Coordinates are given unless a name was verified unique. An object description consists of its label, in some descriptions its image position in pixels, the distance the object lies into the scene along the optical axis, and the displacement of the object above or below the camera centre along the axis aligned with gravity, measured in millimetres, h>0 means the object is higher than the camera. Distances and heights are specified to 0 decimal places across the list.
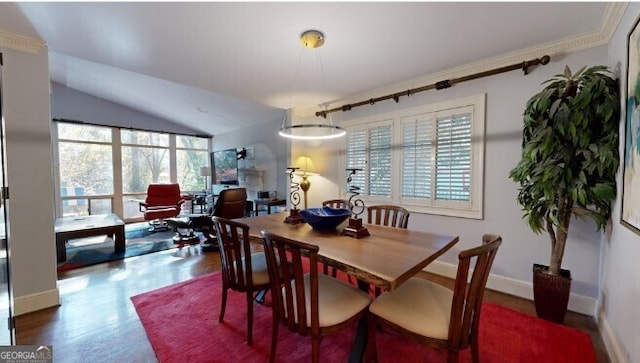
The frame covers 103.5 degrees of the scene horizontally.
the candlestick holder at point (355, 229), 1812 -408
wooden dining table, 1212 -459
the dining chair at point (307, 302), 1271 -736
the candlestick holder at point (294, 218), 2283 -405
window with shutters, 2699 +203
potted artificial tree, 1723 +89
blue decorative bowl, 1888 -344
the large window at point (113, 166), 5723 +201
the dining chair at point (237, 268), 1758 -710
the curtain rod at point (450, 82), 2293 +1000
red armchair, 4824 -616
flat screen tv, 6793 +204
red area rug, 1641 -1191
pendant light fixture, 2141 +1172
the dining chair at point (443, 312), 1166 -737
